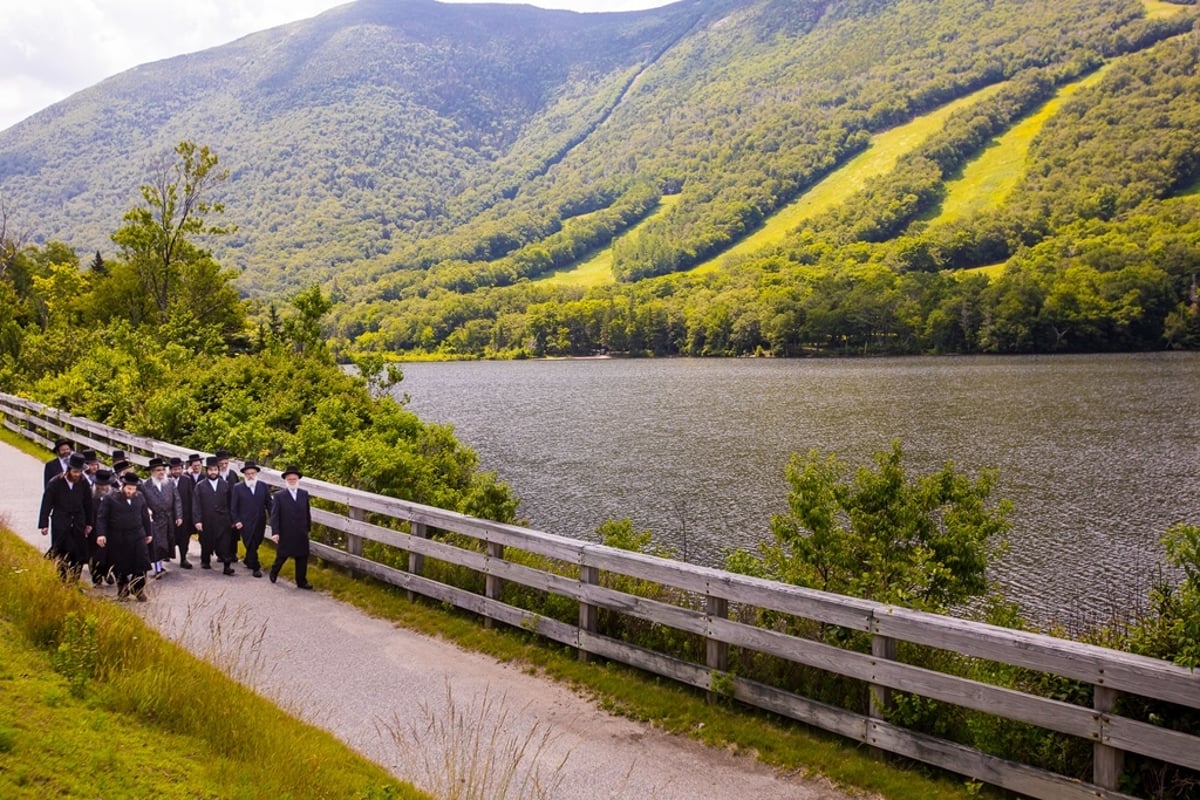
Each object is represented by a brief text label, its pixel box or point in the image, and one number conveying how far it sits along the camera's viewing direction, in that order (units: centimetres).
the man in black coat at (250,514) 1252
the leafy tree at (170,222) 3841
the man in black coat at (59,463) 1262
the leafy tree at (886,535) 945
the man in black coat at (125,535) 1065
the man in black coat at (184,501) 1316
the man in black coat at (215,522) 1273
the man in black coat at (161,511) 1230
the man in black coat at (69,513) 1114
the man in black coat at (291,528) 1155
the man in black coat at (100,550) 1071
